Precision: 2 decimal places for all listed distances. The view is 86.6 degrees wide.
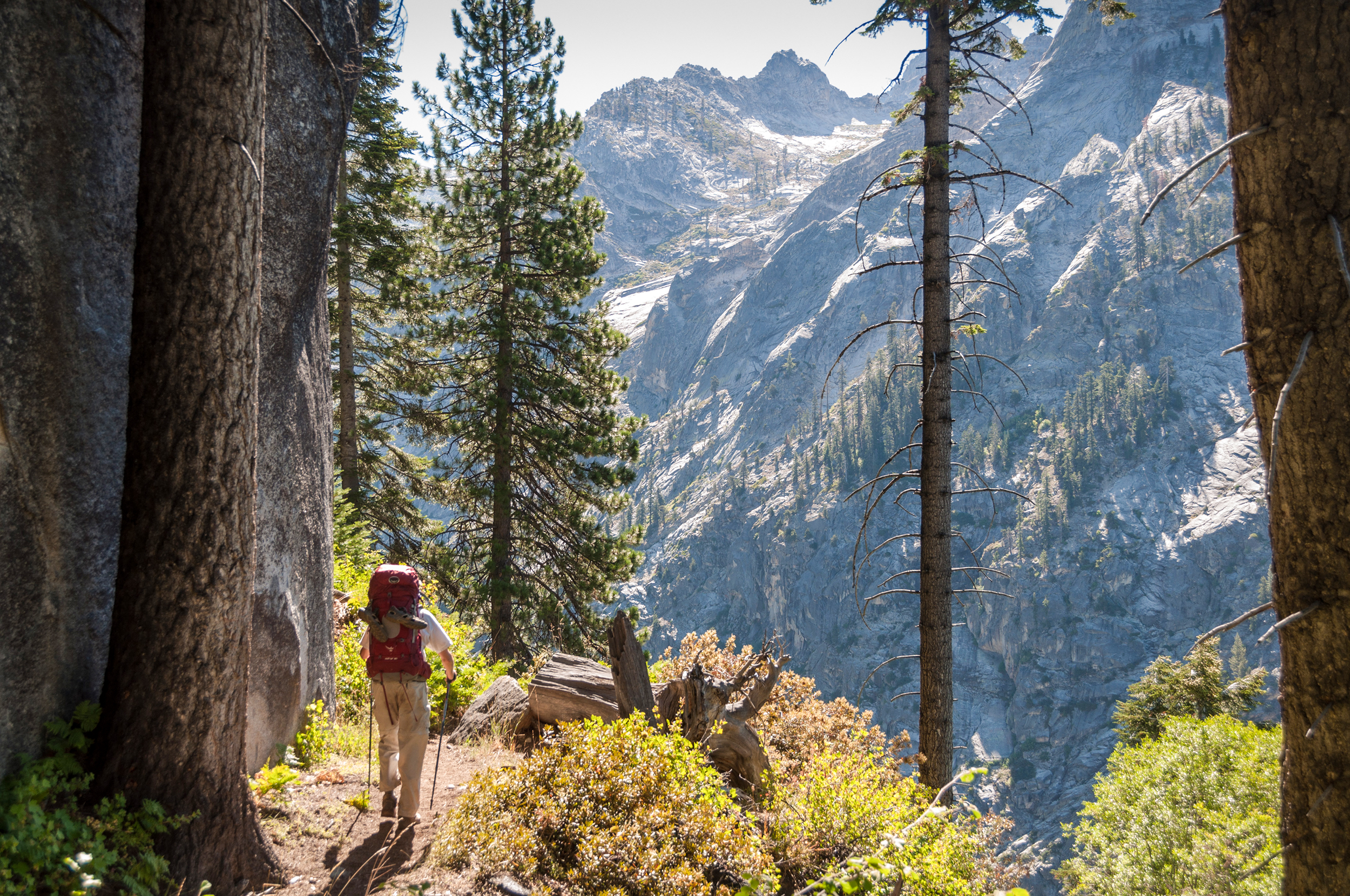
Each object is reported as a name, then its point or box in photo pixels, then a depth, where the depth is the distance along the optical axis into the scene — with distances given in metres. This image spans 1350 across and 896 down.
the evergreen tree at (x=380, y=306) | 13.70
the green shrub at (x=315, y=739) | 6.02
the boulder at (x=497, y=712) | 7.53
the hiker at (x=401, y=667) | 5.07
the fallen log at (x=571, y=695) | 7.13
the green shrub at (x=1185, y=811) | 11.67
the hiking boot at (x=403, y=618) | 5.05
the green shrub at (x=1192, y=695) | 19.83
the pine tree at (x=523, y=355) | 13.16
